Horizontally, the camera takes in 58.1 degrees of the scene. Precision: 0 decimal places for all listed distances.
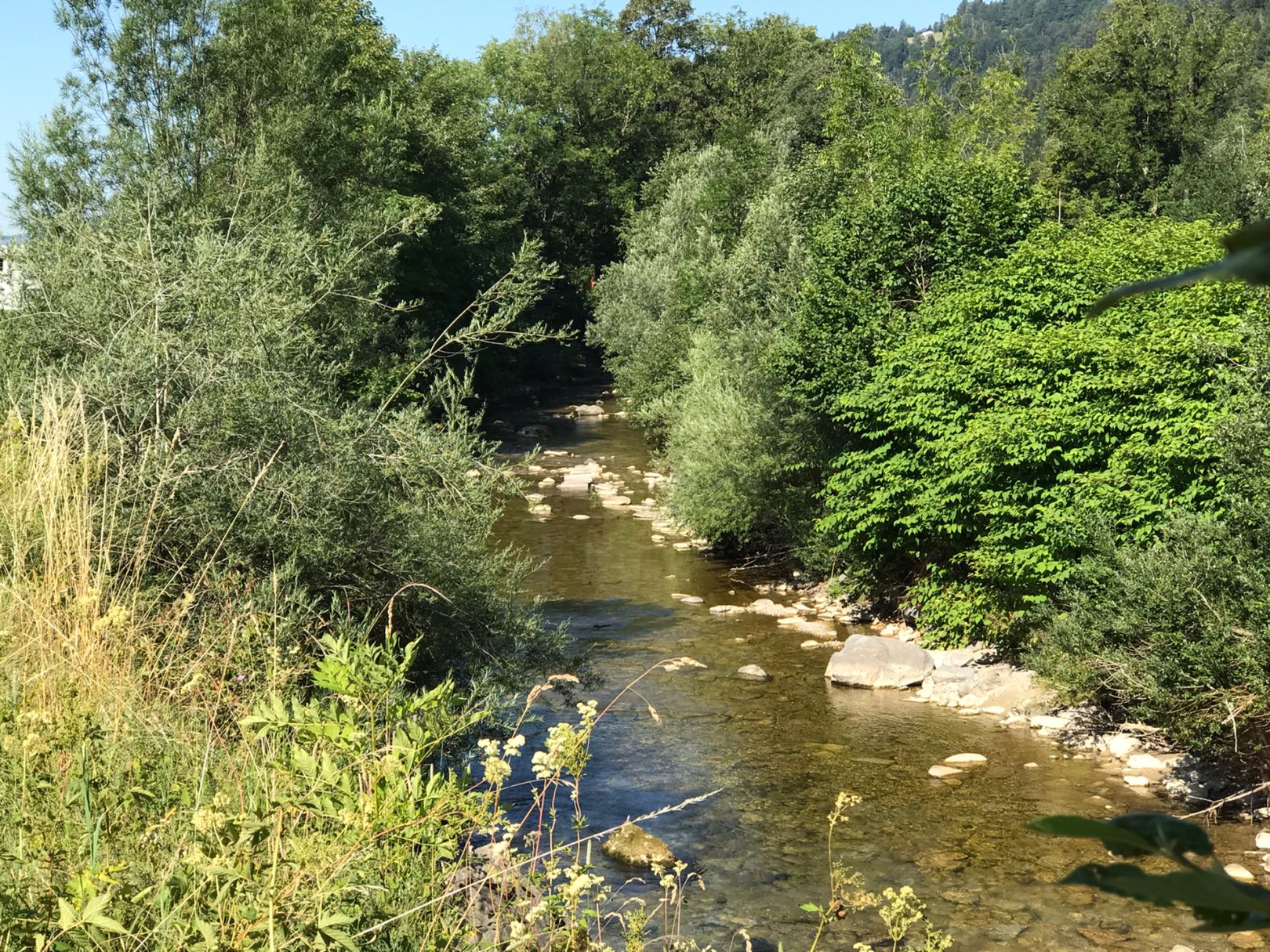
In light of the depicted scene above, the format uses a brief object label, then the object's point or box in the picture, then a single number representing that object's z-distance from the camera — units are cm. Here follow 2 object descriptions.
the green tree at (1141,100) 4062
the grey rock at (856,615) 1560
